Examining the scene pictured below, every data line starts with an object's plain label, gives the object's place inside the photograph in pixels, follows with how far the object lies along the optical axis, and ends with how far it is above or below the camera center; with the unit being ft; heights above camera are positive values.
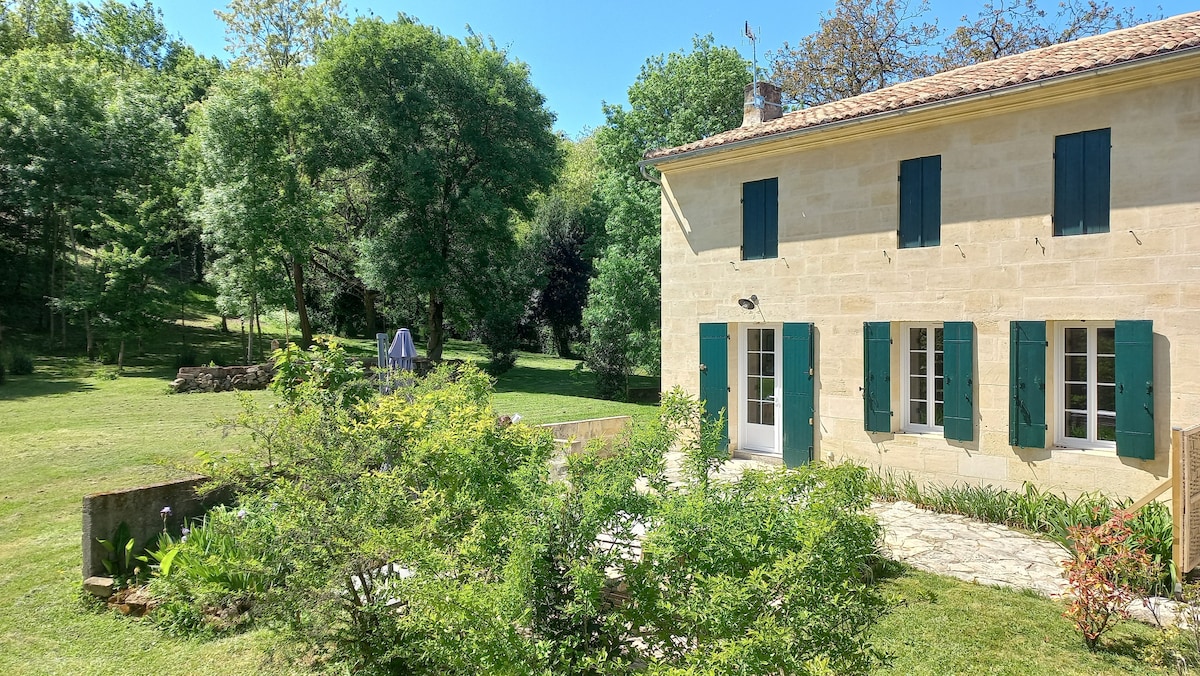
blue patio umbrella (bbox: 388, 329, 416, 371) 28.12 -0.53
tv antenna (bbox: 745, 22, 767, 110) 42.42 +15.35
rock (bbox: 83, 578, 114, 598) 18.62 -6.97
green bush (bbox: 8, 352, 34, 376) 62.85 -2.67
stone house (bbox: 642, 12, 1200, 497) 25.16 +3.31
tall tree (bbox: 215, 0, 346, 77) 104.78 +48.82
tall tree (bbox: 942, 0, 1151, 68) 62.64 +30.75
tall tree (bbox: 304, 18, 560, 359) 74.49 +21.87
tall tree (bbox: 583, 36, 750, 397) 69.15 +15.64
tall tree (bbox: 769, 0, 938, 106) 69.67 +31.25
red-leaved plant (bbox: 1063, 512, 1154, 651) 16.07 -5.75
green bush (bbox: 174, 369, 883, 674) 8.73 -3.27
